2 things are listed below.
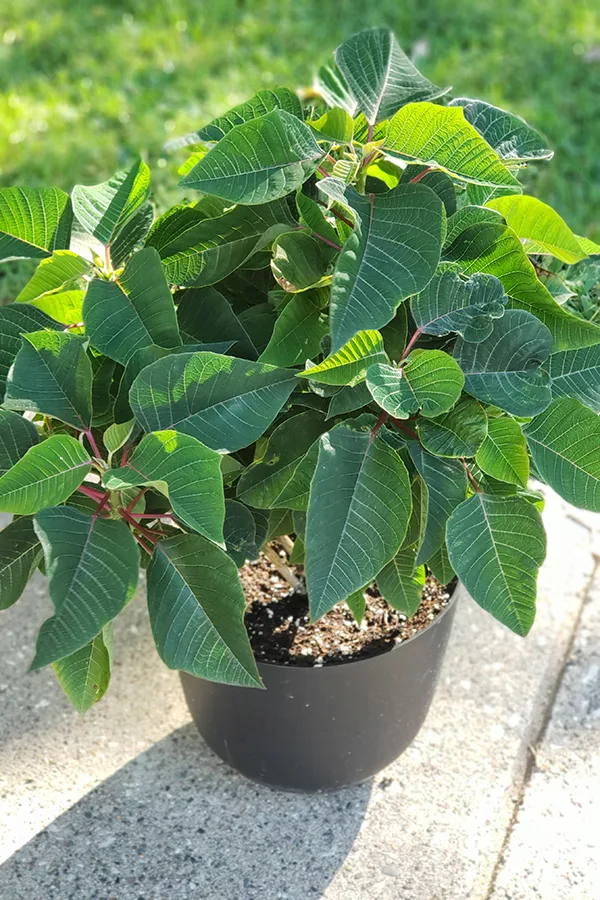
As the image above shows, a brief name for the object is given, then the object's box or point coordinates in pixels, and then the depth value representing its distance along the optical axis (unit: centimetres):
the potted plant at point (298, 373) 113
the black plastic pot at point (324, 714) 159
